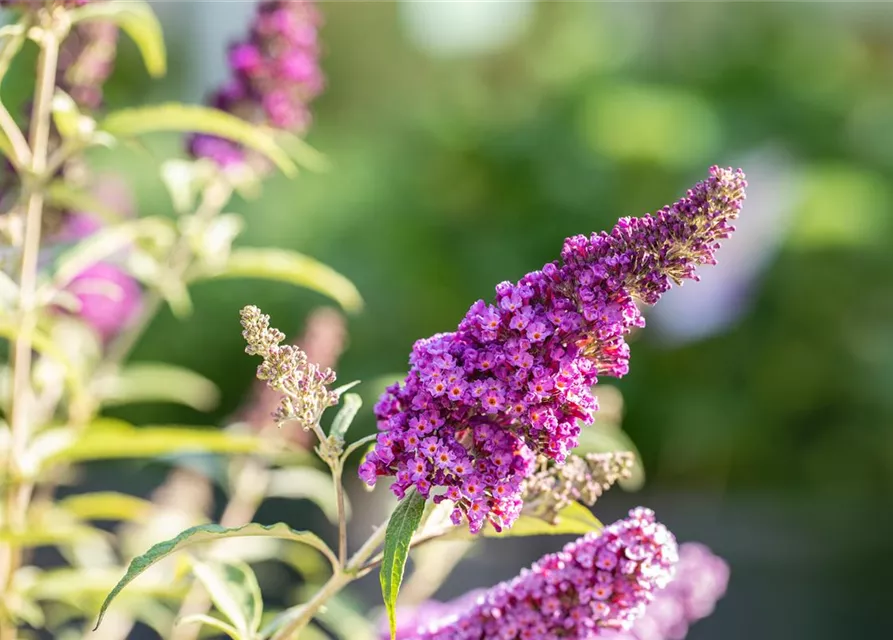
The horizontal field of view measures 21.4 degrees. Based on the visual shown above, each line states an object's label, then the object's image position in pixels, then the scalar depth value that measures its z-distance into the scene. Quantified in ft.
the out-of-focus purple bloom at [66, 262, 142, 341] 4.72
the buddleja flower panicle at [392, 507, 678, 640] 2.80
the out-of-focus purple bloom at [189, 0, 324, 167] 3.85
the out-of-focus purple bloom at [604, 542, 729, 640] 3.26
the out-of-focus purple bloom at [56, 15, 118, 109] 3.71
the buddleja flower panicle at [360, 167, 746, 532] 2.65
